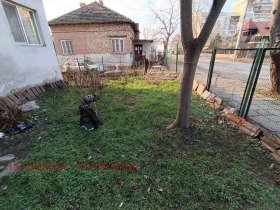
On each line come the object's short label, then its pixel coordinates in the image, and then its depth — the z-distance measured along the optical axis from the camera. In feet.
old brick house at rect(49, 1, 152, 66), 47.06
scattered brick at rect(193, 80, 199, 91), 18.80
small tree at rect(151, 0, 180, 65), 82.32
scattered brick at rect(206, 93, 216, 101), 14.68
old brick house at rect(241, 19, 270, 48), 80.48
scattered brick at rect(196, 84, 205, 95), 16.99
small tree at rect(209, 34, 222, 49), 107.22
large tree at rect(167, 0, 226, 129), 7.62
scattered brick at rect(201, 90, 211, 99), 15.55
